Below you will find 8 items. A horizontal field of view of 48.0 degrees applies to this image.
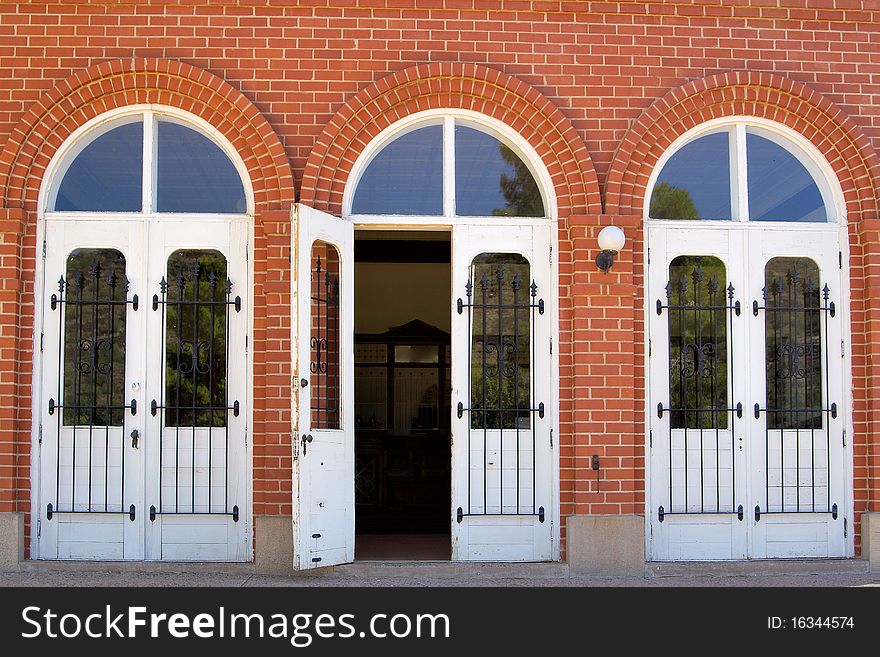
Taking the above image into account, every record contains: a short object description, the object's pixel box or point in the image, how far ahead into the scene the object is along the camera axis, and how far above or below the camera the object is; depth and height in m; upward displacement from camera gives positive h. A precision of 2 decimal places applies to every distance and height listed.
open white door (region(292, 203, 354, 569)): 6.88 +0.04
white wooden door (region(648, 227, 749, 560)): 7.68 -0.05
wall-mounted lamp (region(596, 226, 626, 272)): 7.34 +1.12
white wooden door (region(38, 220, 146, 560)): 7.49 +0.04
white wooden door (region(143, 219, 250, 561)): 7.51 +0.03
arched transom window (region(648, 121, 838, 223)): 7.92 +1.73
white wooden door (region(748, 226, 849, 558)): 7.75 -0.01
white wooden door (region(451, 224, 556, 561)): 7.58 +0.00
